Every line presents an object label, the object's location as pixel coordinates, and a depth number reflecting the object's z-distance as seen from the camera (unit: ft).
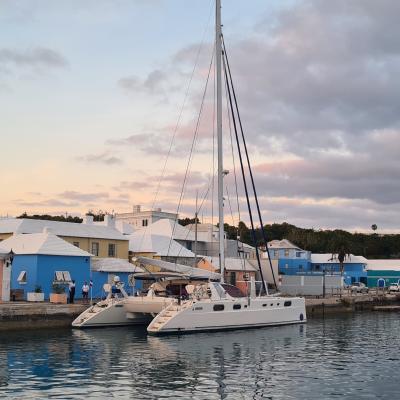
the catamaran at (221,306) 113.91
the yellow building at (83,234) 180.65
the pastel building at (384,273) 293.02
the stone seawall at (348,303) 180.10
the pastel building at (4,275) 133.28
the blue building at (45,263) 145.28
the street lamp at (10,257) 133.08
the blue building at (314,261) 290.99
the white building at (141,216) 344.08
